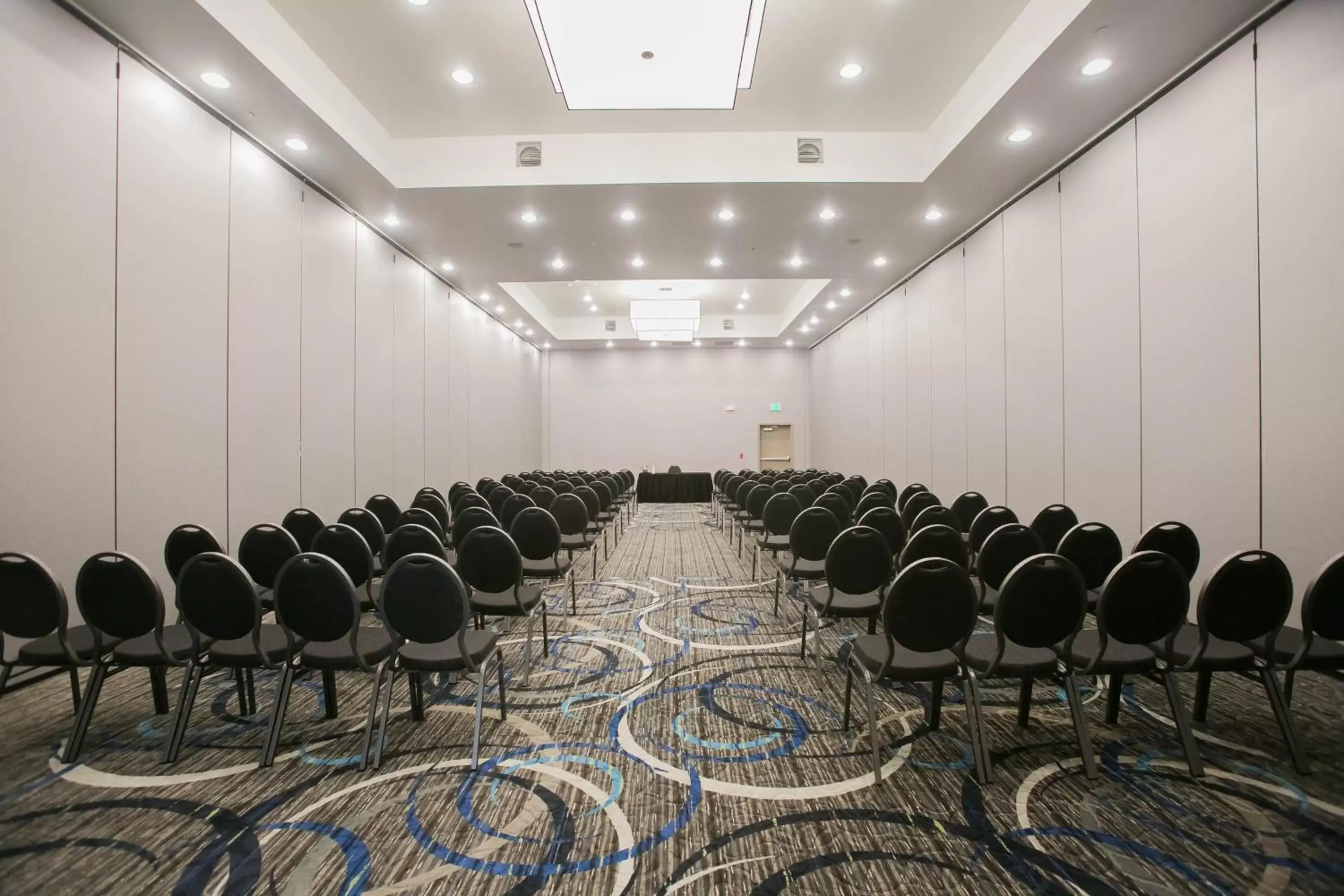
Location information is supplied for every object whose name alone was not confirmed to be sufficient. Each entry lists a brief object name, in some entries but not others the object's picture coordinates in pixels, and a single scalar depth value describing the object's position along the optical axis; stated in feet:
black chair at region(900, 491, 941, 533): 19.71
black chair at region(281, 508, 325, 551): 16.74
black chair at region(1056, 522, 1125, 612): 12.81
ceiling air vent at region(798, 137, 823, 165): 22.63
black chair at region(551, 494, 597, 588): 21.52
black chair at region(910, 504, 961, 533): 16.08
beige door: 63.10
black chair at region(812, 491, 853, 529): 19.95
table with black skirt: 55.57
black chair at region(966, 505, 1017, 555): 16.21
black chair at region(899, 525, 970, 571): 12.66
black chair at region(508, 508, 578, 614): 17.12
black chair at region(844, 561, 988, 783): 9.13
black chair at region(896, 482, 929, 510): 25.04
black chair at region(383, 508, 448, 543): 16.62
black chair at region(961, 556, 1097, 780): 9.11
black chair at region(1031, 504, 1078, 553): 16.53
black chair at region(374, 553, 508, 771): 9.85
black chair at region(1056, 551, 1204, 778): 9.15
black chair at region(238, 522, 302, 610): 13.37
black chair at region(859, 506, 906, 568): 16.92
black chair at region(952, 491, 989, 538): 21.12
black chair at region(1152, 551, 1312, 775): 9.18
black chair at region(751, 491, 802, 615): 21.65
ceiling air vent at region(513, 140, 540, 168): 22.67
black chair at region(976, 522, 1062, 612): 12.76
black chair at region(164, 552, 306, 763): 9.73
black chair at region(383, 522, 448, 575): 13.08
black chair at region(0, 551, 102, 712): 9.57
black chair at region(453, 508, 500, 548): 17.31
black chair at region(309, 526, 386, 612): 13.29
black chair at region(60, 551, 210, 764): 9.69
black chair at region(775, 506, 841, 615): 16.65
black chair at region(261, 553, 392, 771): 9.73
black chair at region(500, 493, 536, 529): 20.95
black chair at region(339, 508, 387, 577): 17.28
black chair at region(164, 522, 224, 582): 13.08
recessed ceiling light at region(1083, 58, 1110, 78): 15.72
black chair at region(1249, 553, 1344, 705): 9.02
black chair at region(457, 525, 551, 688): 13.19
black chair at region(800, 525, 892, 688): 12.70
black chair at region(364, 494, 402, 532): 20.65
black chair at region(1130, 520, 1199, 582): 12.81
